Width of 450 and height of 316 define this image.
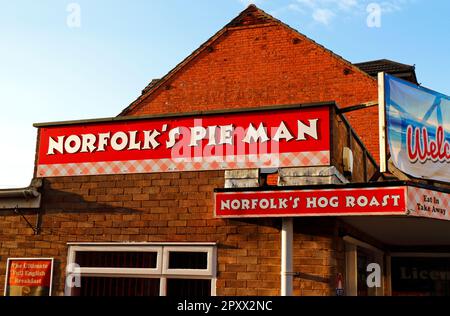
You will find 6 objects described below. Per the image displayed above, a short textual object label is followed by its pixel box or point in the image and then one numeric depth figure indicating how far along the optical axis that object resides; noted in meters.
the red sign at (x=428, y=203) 8.28
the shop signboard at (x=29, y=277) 10.40
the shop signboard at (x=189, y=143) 9.56
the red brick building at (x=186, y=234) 9.19
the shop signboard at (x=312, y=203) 8.25
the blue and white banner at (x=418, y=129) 10.09
